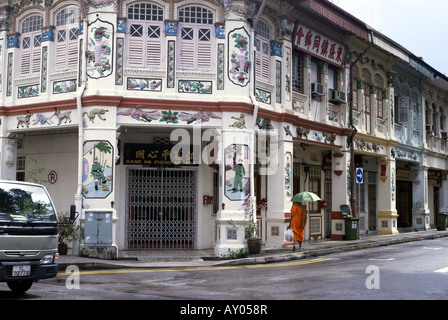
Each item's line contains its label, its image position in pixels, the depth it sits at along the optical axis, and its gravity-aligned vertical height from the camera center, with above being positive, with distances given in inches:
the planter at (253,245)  657.0 -50.1
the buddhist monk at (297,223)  715.4 -27.2
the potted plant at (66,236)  632.4 -38.8
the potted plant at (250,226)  657.6 -28.7
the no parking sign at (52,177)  770.8 +31.2
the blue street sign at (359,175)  893.9 +40.5
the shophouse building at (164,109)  653.3 +109.0
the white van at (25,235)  367.9 -23.1
